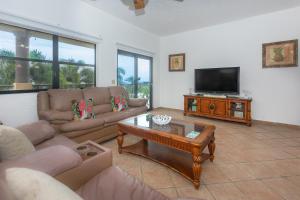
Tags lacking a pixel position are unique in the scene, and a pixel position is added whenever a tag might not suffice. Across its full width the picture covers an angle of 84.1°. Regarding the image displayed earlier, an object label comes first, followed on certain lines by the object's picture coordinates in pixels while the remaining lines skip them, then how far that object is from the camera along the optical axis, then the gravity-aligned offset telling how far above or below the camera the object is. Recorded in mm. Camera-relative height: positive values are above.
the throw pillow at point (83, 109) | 2734 -236
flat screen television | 4215 +412
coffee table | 1706 -521
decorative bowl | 2304 -334
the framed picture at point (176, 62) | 5445 +1117
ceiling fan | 2461 +1393
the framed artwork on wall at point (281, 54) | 3637 +944
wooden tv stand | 3943 -312
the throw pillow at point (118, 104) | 3488 -177
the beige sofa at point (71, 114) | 2438 -317
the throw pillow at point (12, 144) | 1065 -332
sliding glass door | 4734 +679
